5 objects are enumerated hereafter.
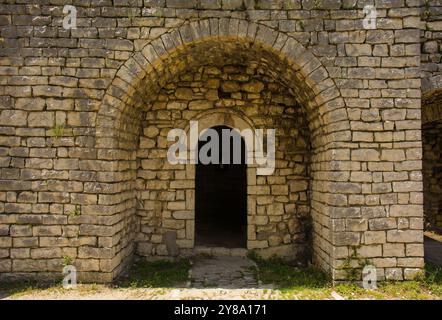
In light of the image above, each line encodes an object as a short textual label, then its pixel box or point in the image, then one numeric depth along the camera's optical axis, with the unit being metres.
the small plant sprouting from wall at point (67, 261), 4.72
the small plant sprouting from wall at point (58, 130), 4.75
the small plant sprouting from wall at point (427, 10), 5.37
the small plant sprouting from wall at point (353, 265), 4.68
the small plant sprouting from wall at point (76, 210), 4.73
